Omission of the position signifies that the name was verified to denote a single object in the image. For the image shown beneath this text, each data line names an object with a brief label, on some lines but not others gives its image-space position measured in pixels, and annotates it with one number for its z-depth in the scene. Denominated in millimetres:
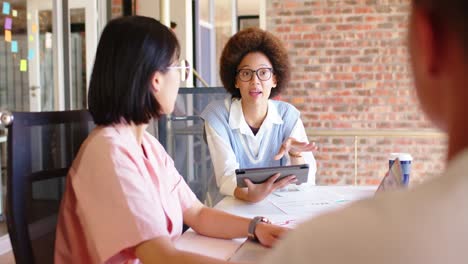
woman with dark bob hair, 980
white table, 1220
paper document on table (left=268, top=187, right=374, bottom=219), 1542
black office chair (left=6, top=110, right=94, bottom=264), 970
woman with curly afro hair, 2068
